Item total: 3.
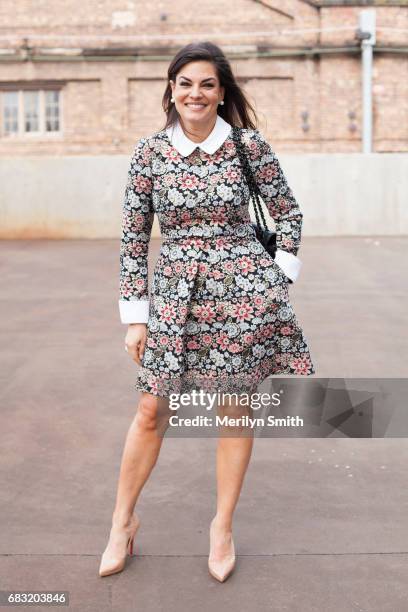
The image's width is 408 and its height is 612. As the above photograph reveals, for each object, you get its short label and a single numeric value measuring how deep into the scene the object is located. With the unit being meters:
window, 28.11
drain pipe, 26.59
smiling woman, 3.35
